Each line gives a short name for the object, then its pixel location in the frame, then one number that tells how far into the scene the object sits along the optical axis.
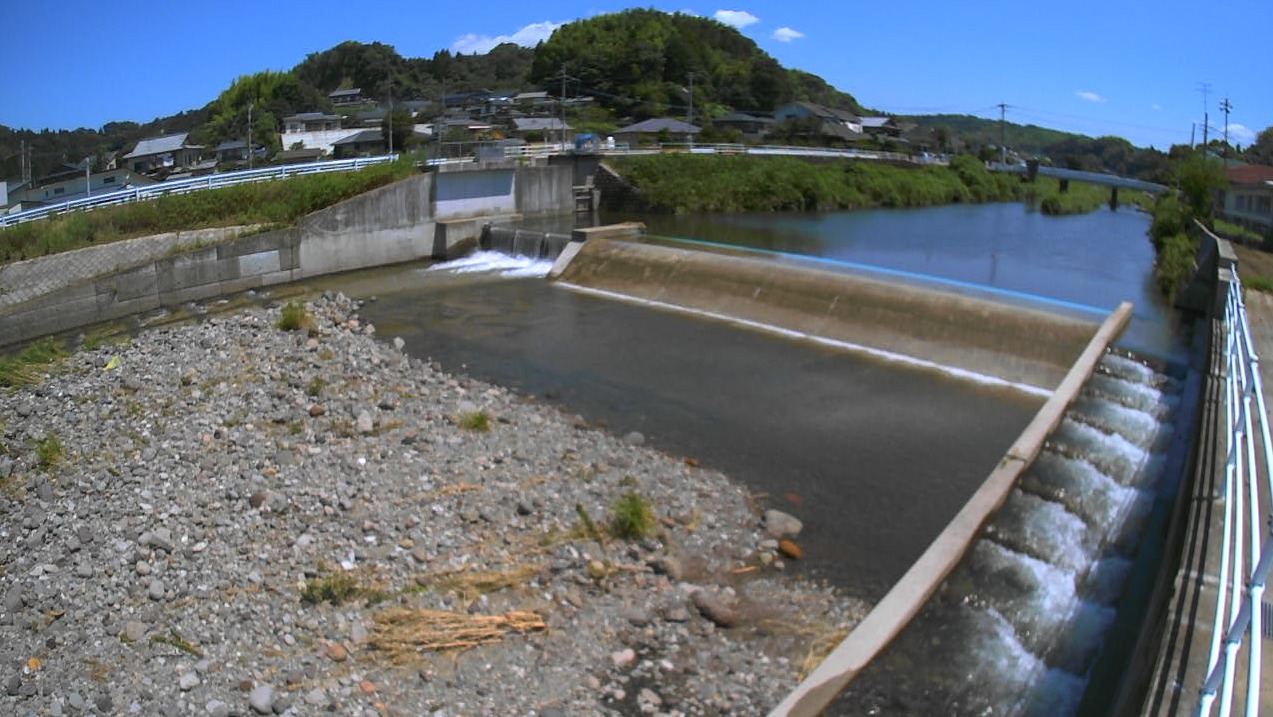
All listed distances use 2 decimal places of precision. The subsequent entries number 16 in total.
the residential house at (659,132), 54.22
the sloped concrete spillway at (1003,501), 6.32
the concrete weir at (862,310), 13.64
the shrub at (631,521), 7.97
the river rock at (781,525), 8.40
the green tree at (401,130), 50.50
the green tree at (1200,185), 23.84
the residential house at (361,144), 50.56
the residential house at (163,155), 53.00
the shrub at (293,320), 15.10
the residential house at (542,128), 51.30
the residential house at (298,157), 43.03
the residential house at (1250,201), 27.23
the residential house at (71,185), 34.00
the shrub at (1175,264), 18.55
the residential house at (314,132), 56.81
